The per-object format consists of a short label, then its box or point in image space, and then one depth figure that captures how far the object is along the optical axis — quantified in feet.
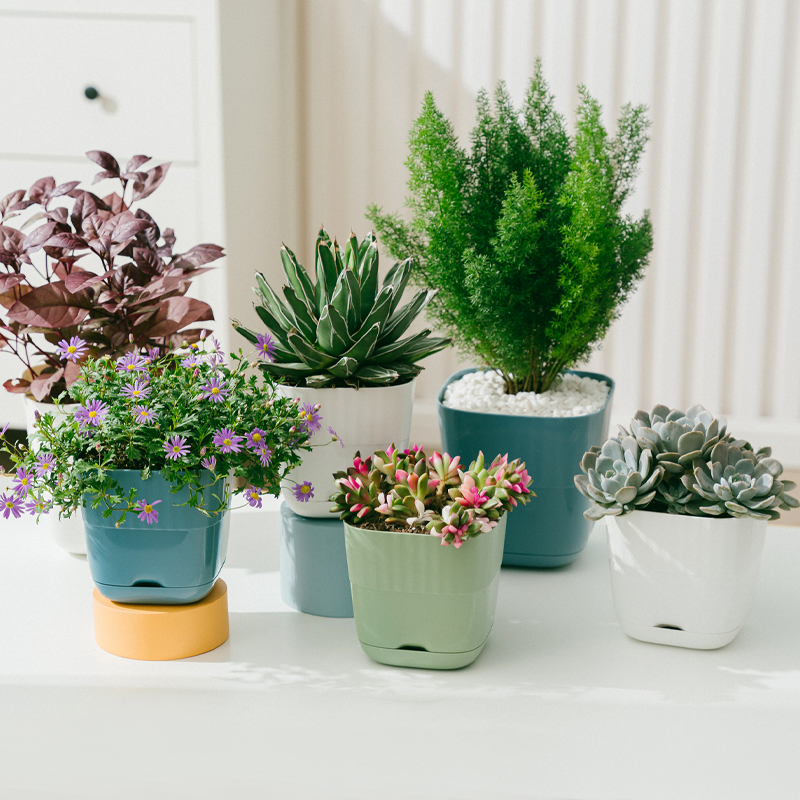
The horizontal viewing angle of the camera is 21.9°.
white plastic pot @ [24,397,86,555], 6.02
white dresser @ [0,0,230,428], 8.42
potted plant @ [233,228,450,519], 5.57
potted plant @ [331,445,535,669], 5.26
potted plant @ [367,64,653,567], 5.88
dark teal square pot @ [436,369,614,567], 5.89
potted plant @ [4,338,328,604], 5.28
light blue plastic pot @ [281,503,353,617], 5.65
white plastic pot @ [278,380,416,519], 5.60
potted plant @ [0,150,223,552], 5.84
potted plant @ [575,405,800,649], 5.33
